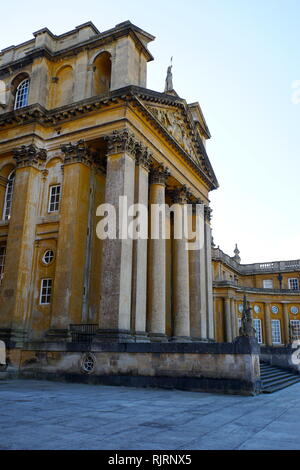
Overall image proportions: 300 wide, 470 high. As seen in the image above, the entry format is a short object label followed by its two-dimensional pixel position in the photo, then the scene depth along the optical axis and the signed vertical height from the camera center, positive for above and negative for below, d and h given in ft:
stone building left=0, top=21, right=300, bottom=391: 54.80 +22.39
